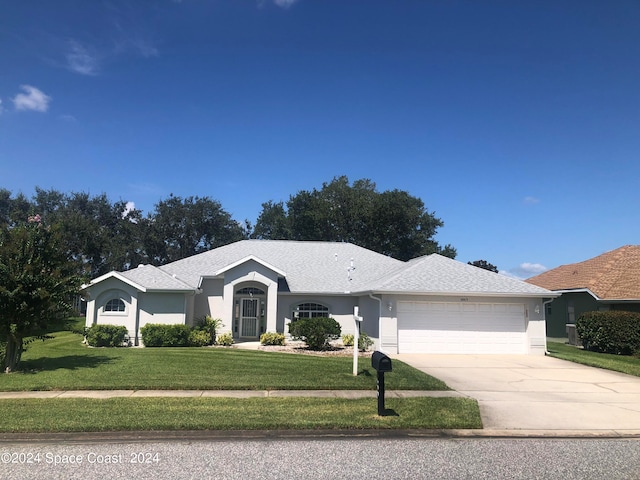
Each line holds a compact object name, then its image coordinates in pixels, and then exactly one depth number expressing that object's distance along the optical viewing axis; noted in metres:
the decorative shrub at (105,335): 19.16
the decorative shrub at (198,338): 19.88
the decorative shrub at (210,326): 20.58
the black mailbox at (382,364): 8.34
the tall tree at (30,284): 12.27
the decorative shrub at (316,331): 18.30
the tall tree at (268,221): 58.91
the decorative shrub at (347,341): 20.69
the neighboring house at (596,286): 22.73
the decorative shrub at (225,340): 20.28
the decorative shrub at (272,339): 20.17
